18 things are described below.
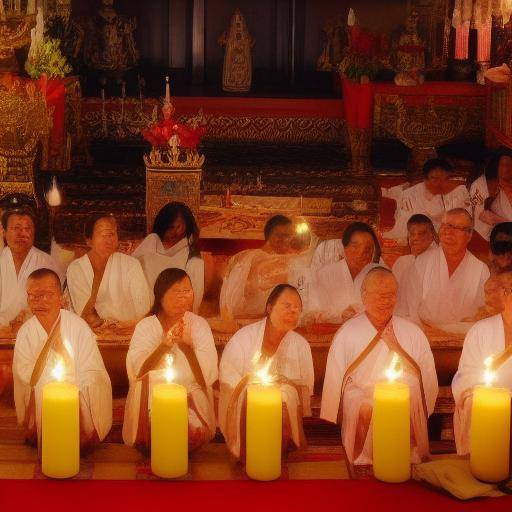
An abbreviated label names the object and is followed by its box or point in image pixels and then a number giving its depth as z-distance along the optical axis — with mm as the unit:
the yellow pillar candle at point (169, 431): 6299
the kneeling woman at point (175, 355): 8062
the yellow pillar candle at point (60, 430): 6228
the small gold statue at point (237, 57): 20592
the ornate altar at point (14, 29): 16601
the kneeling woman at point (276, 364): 7828
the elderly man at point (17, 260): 10143
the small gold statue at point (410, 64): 18408
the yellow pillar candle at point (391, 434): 6258
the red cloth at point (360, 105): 17522
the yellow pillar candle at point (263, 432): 6282
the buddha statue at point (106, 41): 20887
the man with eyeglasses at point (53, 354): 8035
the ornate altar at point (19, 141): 13425
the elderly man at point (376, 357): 8112
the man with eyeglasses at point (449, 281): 10562
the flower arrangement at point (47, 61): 16011
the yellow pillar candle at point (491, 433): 6140
